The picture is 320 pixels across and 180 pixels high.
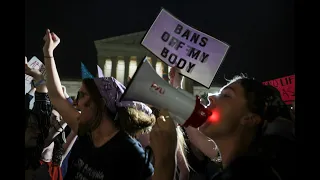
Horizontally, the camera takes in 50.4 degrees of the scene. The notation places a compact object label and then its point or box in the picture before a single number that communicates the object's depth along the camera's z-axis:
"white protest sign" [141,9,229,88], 2.38
